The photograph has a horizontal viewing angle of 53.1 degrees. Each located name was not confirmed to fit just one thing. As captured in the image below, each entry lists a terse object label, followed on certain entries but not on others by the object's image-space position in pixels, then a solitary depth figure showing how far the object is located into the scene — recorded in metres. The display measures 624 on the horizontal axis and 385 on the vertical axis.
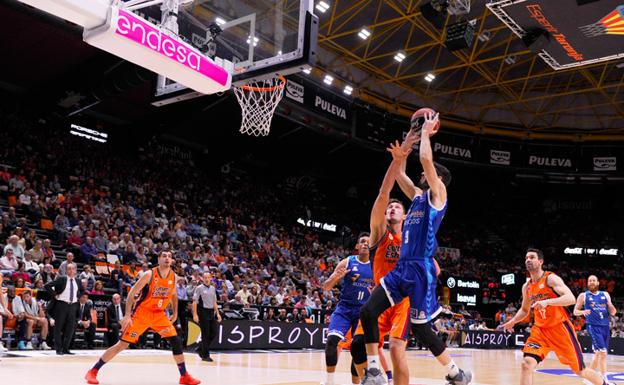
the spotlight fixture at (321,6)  19.34
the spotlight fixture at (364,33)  23.53
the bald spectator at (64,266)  13.79
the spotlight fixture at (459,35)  18.20
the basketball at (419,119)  5.34
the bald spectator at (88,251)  16.92
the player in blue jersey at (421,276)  5.13
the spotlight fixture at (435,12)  16.88
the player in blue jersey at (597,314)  11.68
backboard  9.55
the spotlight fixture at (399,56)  25.88
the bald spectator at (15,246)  14.74
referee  13.14
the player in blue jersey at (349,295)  7.57
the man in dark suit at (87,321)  13.88
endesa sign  6.36
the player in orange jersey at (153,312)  8.30
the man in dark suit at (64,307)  12.61
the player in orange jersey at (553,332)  7.04
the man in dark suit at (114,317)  14.22
